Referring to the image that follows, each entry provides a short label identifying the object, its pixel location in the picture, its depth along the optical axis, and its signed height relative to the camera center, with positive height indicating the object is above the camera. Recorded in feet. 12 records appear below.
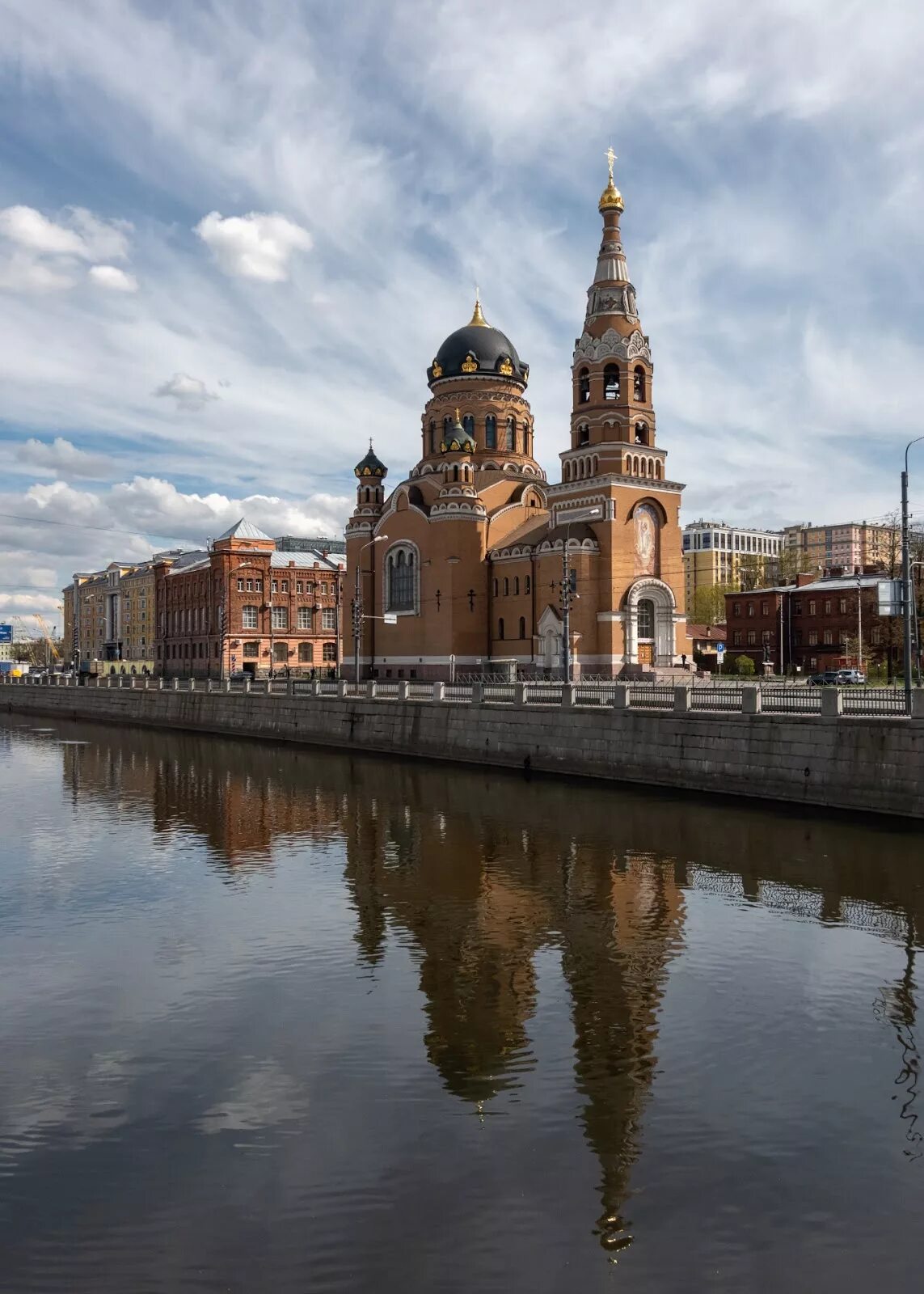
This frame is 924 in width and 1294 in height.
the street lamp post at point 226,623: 291.38 +10.89
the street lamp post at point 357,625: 179.00 +6.09
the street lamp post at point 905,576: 85.51 +6.60
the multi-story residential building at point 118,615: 409.08 +20.47
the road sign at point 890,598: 90.17 +5.00
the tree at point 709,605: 393.29 +19.91
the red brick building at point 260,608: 297.94 +15.64
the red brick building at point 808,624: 247.50 +7.96
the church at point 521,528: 184.44 +26.00
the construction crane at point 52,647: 529.45 +9.67
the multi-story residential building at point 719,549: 546.67 +62.26
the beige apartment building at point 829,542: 601.21 +67.49
